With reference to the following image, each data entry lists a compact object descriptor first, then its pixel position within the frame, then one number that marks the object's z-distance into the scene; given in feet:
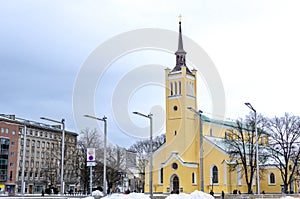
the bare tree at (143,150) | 293.02
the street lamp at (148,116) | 128.26
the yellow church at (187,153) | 228.43
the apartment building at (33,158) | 269.44
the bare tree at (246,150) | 201.05
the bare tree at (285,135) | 188.85
